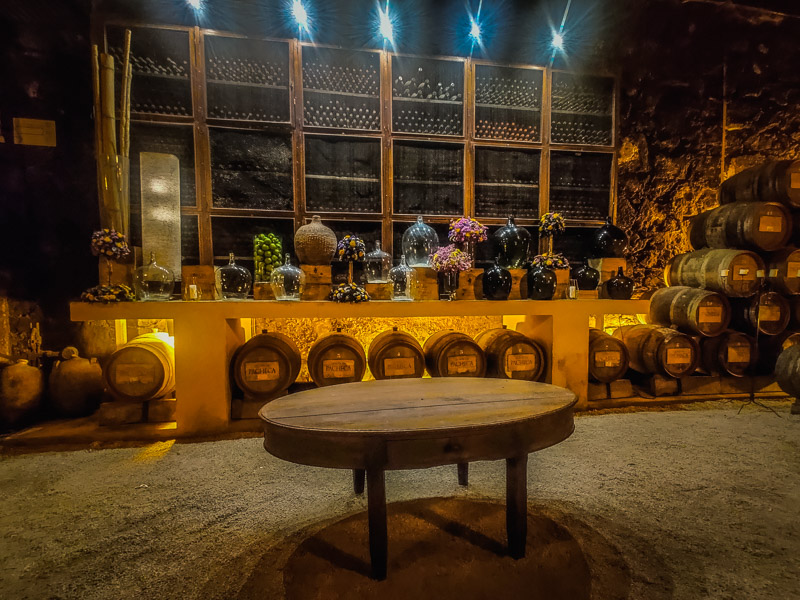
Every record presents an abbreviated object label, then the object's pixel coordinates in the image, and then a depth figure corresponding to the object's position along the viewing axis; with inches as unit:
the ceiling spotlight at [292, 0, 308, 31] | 147.2
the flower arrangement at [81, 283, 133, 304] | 114.3
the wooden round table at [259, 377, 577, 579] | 53.4
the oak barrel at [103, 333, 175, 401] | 117.8
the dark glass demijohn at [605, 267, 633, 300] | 148.3
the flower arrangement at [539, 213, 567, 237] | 154.2
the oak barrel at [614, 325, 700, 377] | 140.7
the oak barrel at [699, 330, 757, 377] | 144.5
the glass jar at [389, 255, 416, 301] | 144.4
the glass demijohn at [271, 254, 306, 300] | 129.7
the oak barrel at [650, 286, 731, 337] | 140.8
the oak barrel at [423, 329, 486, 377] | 129.9
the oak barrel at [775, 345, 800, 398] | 127.5
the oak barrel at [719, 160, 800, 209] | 139.2
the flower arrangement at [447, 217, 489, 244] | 140.7
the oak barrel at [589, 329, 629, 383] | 139.9
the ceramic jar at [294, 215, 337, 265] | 126.5
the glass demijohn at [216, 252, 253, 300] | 131.4
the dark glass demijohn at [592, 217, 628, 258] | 156.7
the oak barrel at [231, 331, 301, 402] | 122.3
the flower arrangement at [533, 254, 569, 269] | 144.6
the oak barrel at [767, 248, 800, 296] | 140.1
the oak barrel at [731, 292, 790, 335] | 142.4
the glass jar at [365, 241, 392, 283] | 140.7
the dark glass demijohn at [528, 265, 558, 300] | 137.5
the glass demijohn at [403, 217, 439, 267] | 144.0
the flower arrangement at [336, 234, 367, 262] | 132.3
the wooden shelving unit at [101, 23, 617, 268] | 144.8
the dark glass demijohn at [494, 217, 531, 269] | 144.3
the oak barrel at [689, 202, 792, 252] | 139.0
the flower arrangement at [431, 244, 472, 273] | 133.3
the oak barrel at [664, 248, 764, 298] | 139.6
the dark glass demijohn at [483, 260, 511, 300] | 134.7
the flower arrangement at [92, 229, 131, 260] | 119.7
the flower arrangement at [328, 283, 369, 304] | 124.1
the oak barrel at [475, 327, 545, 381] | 133.4
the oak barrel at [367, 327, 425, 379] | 127.3
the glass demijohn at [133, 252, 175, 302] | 124.0
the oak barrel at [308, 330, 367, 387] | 125.4
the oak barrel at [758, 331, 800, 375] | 145.9
